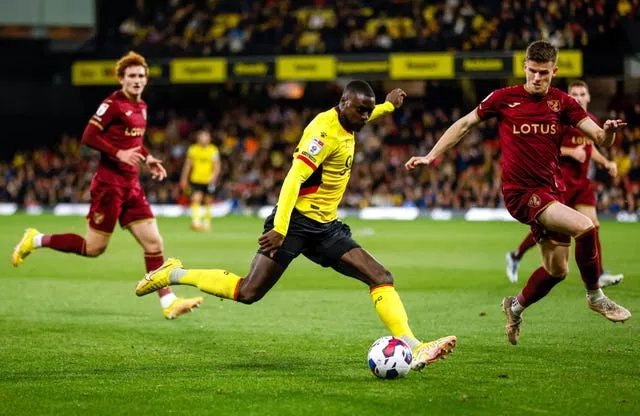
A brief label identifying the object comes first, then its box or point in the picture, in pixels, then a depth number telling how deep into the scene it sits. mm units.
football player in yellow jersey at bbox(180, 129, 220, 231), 27039
